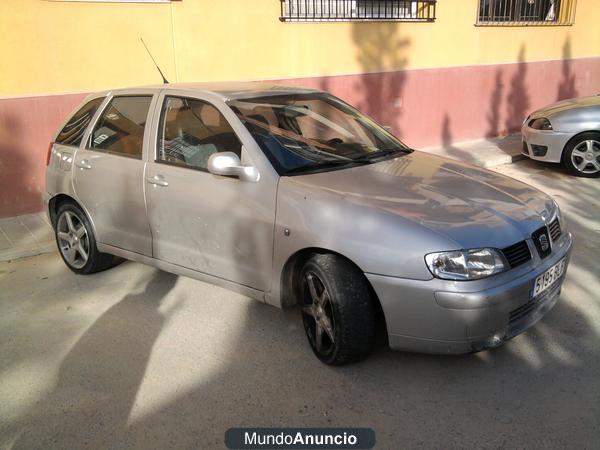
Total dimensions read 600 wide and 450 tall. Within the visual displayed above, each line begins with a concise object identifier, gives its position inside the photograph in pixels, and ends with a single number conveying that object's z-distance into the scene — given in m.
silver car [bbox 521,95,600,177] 7.65
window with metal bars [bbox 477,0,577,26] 10.97
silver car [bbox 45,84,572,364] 3.02
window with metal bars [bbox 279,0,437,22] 8.59
